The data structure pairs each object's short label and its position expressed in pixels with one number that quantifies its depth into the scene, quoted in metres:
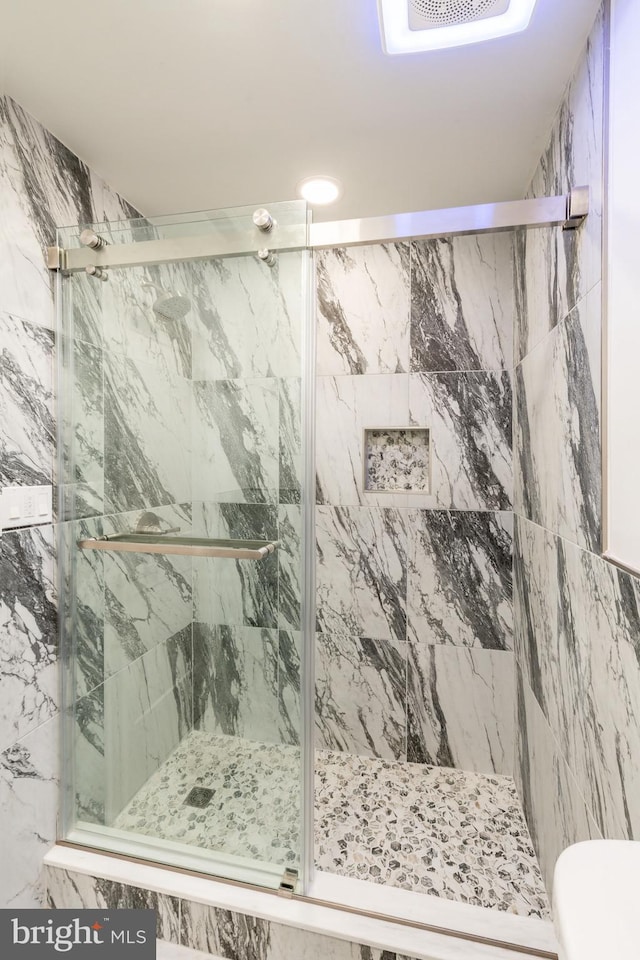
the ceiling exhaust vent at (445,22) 0.98
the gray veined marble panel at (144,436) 1.32
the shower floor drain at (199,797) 1.31
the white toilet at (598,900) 0.38
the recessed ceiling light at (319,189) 1.59
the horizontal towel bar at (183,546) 1.25
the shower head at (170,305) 1.30
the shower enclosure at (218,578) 1.22
